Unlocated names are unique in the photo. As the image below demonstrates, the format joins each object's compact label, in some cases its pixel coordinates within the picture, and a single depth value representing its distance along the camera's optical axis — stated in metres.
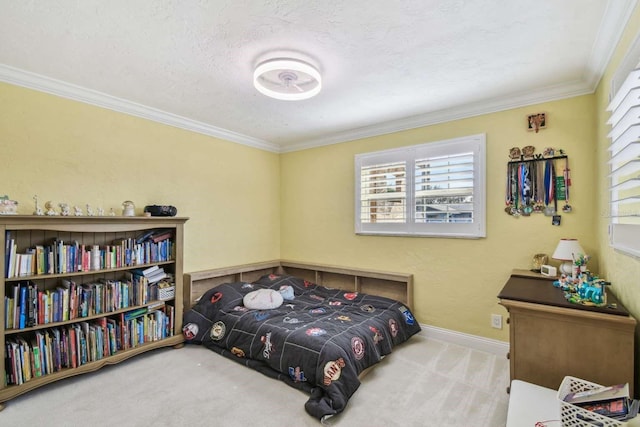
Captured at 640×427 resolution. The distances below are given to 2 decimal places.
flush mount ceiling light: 2.01
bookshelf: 2.08
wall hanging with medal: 2.49
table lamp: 2.20
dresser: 1.44
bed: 2.12
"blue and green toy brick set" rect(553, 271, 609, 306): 1.58
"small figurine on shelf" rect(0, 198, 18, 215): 2.07
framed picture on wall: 2.56
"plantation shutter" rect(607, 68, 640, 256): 1.29
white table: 1.25
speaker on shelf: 2.91
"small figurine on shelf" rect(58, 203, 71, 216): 2.38
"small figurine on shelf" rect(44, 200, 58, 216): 2.29
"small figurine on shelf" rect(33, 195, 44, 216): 2.32
